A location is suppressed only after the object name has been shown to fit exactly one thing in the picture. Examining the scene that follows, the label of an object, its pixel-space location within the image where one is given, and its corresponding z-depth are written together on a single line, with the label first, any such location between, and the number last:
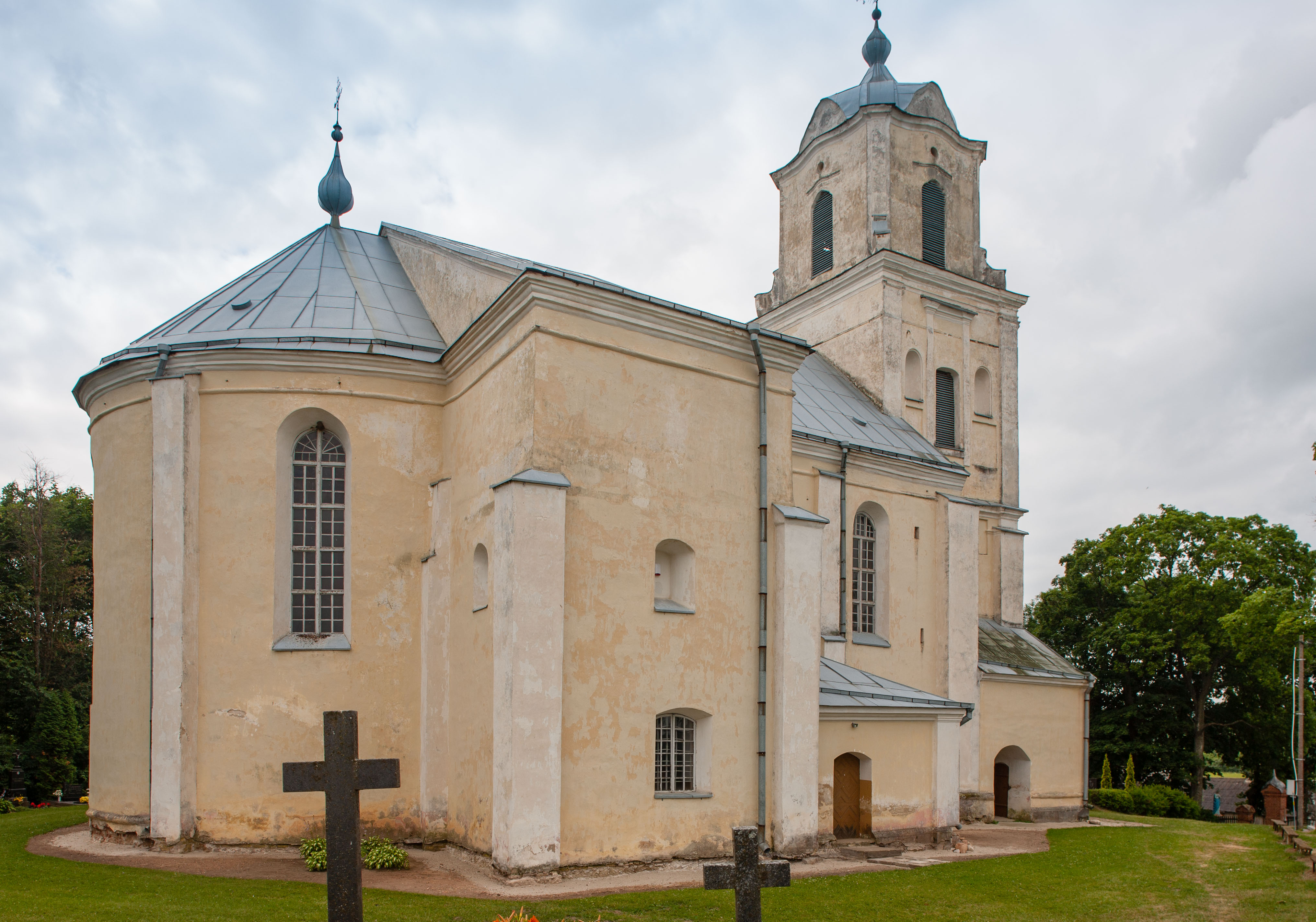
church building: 14.77
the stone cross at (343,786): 7.75
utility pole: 24.05
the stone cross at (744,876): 7.48
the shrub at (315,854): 14.36
